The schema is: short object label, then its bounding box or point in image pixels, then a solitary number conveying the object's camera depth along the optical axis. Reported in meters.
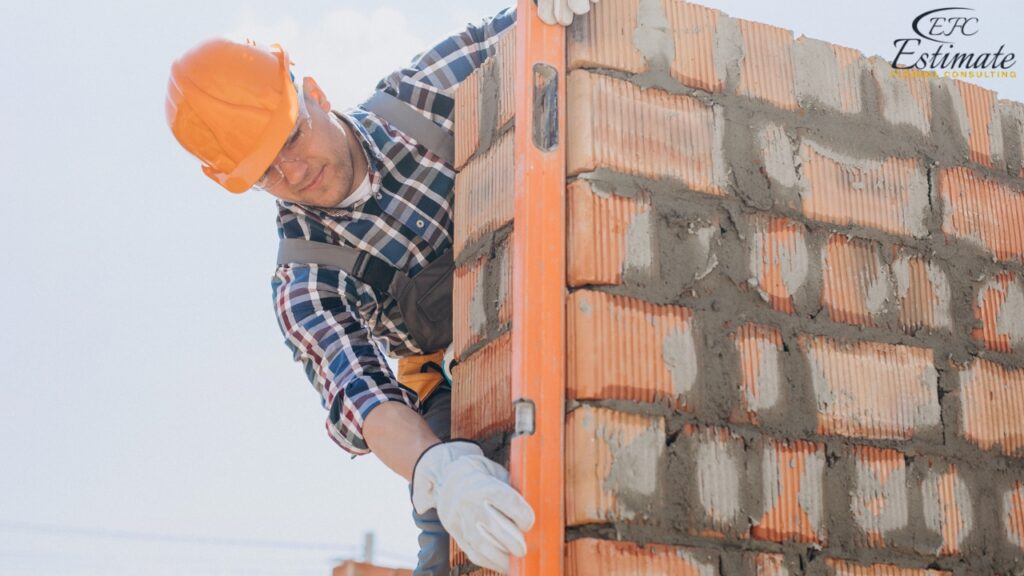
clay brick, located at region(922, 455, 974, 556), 2.66
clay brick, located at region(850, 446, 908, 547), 2.58
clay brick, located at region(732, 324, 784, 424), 2.54
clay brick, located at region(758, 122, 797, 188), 2.72
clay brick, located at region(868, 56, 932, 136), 2.93
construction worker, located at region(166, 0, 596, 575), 3.13
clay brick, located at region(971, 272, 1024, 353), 2.90
